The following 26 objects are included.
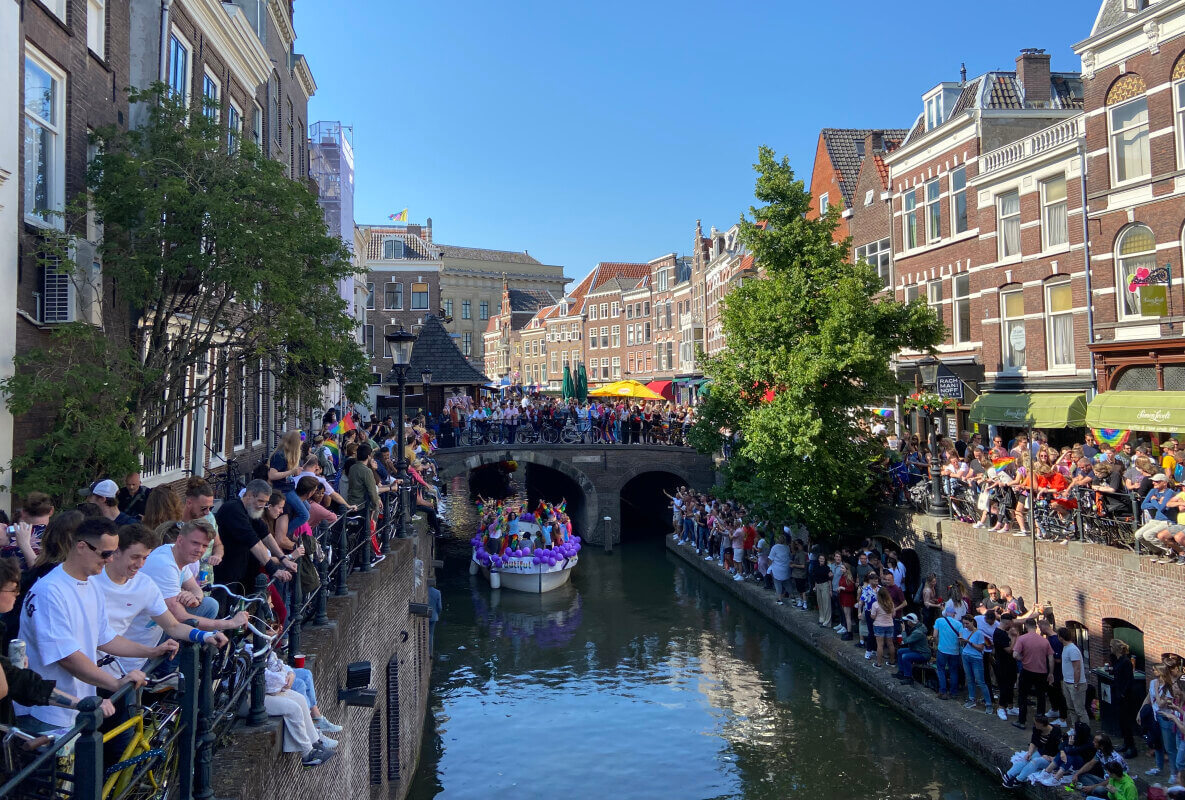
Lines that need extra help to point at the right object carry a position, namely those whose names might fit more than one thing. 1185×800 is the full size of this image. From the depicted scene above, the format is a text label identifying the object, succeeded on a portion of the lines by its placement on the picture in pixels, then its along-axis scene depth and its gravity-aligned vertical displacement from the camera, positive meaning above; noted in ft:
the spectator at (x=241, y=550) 21.01 -2.60
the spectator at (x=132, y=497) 28.99 -1.82
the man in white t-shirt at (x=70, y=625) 13.14 -2.74
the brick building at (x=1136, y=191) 58.08 +16.07
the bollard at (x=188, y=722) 14.07 -4.55
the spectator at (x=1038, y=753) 37.06 -13.90
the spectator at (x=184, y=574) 16.47 -2.53
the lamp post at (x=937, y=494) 61.77 -4.63
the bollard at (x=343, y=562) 29.71 -4.15
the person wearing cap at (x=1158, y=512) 41.22 -4.14
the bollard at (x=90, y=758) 10.69 -3.84
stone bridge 115.34 -4.53
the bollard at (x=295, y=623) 21.88 -4.53
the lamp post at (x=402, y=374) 45.18 +3.43
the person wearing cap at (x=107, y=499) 21.30 -1.36
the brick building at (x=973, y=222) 76.07 +19.34
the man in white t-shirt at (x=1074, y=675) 40.65 -11.51
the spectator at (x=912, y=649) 50.62 -12.76
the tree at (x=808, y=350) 66.74 +6.18
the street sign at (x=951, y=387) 69.41 +3.25
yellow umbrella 123.54 +6.06
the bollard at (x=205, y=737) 15.12 -5.04
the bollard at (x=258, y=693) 18.37 -5.29
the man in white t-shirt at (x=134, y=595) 14.87 -2.63
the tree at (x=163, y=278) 30.81 +6.56
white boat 89.66 -14.04
